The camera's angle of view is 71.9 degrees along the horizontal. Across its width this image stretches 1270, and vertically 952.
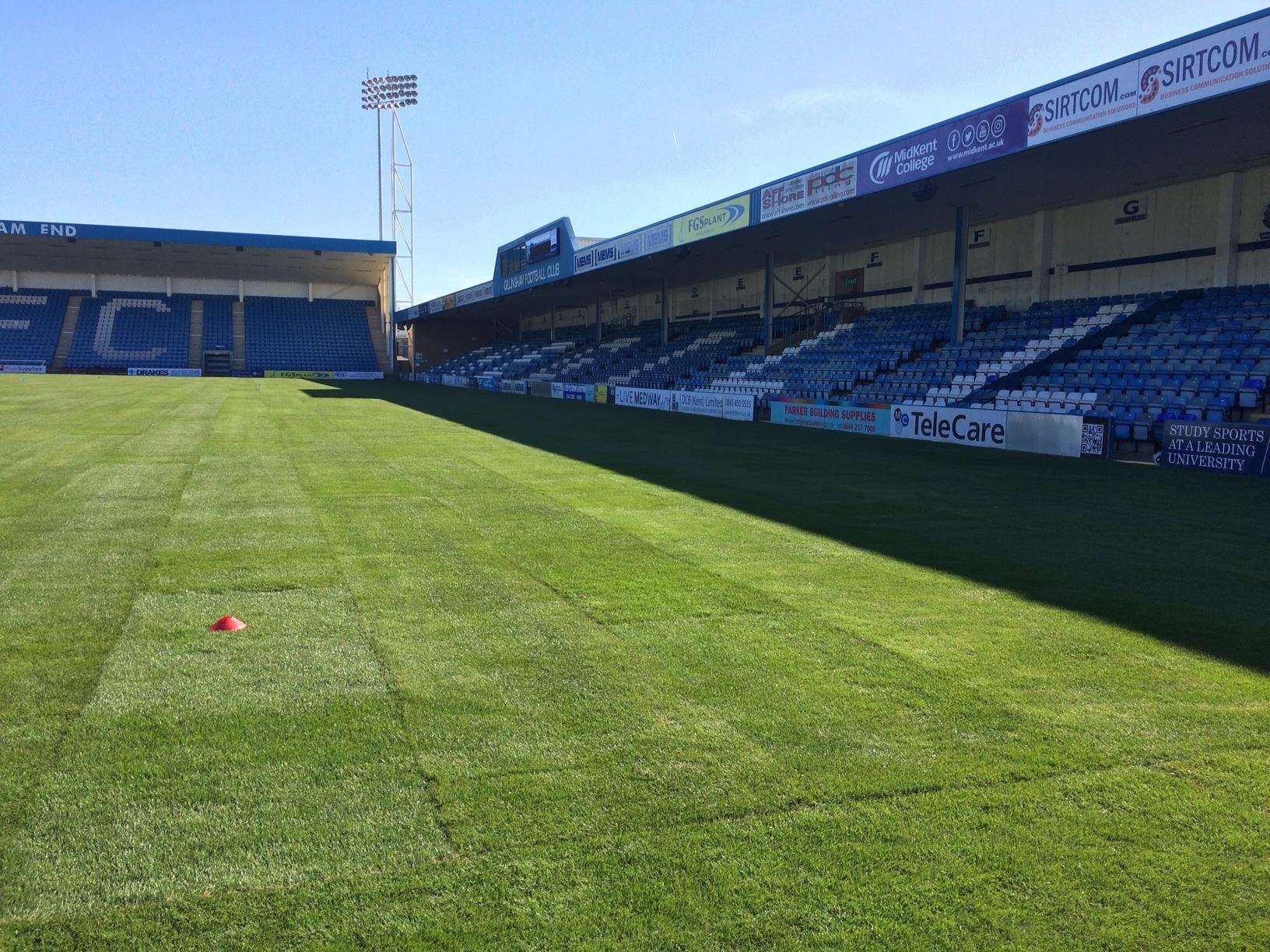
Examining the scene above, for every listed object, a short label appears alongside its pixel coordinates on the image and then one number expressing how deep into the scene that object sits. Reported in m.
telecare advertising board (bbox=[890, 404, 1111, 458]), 17.27
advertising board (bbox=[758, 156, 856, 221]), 22.00
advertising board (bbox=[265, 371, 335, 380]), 62.38
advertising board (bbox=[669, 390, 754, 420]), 27.72
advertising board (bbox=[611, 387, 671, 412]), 32.34
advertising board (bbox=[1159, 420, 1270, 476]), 14.43
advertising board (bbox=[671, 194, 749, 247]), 25.94
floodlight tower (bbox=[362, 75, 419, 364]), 65.81
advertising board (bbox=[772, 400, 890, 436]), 22.14
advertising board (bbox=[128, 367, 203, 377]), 59.47
